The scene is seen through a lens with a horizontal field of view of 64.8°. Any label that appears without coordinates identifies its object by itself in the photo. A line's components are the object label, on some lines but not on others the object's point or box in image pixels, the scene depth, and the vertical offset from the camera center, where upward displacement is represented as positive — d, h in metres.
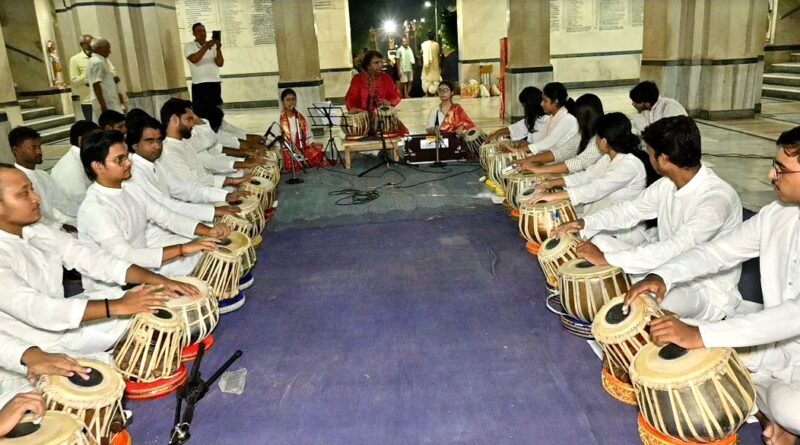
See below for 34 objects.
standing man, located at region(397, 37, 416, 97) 15.35 -0.27
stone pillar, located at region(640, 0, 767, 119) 9.41 -0.24
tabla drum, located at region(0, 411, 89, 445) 1.81 -1.01
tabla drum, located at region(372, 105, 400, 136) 7.66 -0.78
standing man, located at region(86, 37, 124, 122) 7.58 -0.11
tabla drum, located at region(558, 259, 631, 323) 2.84 -1.07
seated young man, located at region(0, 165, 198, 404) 2.35 -0.86
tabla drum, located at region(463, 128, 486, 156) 7.30 -0.98
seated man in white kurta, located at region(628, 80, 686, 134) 5.45 -0.59
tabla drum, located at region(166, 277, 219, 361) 2.73 -1.05
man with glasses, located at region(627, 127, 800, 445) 2.06 -0.90
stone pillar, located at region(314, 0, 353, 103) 14.77 +0.27
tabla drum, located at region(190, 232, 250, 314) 3.37 -1.06
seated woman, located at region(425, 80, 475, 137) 7.48 -0.75
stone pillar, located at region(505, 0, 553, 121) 10.20 +0.03
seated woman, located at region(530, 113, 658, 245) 3.78 -0.78
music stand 7.62 -0.73
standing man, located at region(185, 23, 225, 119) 7.85 -0.01
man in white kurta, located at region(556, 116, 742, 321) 2.71 -0.78
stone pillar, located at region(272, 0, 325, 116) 10.11 +0.17
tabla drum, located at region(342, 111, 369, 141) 7.61 -0.79
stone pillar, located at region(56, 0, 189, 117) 8.93 +0.44
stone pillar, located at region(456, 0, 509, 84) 15.00 +0.40
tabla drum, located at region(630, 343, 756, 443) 2.00 -1.10
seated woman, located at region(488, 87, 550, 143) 6.16 -0.65
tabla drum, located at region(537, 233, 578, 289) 3.24 -1.04
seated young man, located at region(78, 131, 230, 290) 3.06 -0.69
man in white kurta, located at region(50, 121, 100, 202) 4.69 -0.74
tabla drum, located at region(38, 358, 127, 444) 2.04 -1.03
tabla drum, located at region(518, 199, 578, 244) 3.92 -1.03
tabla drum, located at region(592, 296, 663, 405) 2.33 -1.05
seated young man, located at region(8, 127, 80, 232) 4.02 -0.71
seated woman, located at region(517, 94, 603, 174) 4.66 -0.73
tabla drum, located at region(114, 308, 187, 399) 2.63 -1.15
